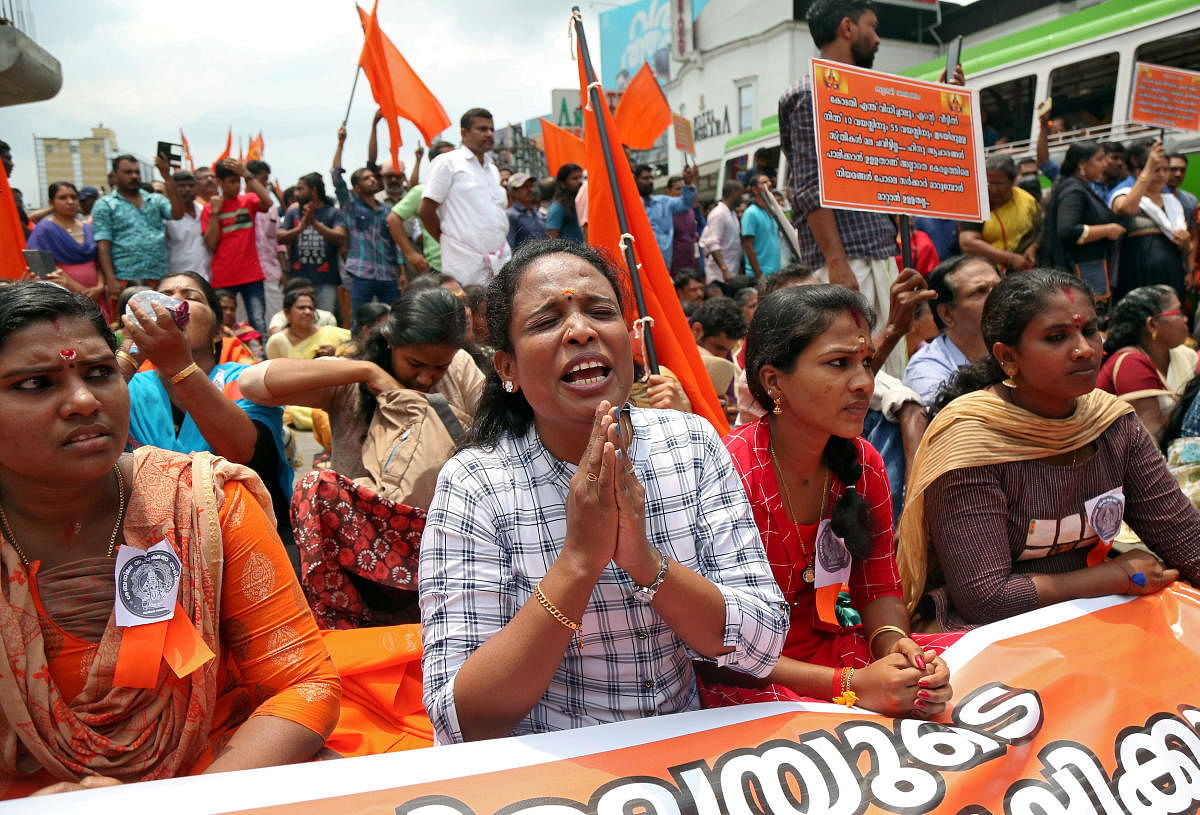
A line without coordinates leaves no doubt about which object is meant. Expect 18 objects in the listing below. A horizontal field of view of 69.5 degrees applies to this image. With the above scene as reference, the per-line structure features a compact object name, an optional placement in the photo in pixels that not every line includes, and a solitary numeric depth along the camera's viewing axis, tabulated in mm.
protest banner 1463
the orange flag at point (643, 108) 8578
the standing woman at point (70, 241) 7359
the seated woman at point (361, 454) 2682
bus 9008
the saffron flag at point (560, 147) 8828
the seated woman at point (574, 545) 1531
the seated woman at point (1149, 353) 4164
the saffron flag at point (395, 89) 6824
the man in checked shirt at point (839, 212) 3869
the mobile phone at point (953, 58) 3934
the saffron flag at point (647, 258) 3406
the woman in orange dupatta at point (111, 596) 1635
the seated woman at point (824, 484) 2277
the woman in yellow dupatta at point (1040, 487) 2490
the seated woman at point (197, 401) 2531
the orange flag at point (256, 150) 15453
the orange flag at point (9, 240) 3703
